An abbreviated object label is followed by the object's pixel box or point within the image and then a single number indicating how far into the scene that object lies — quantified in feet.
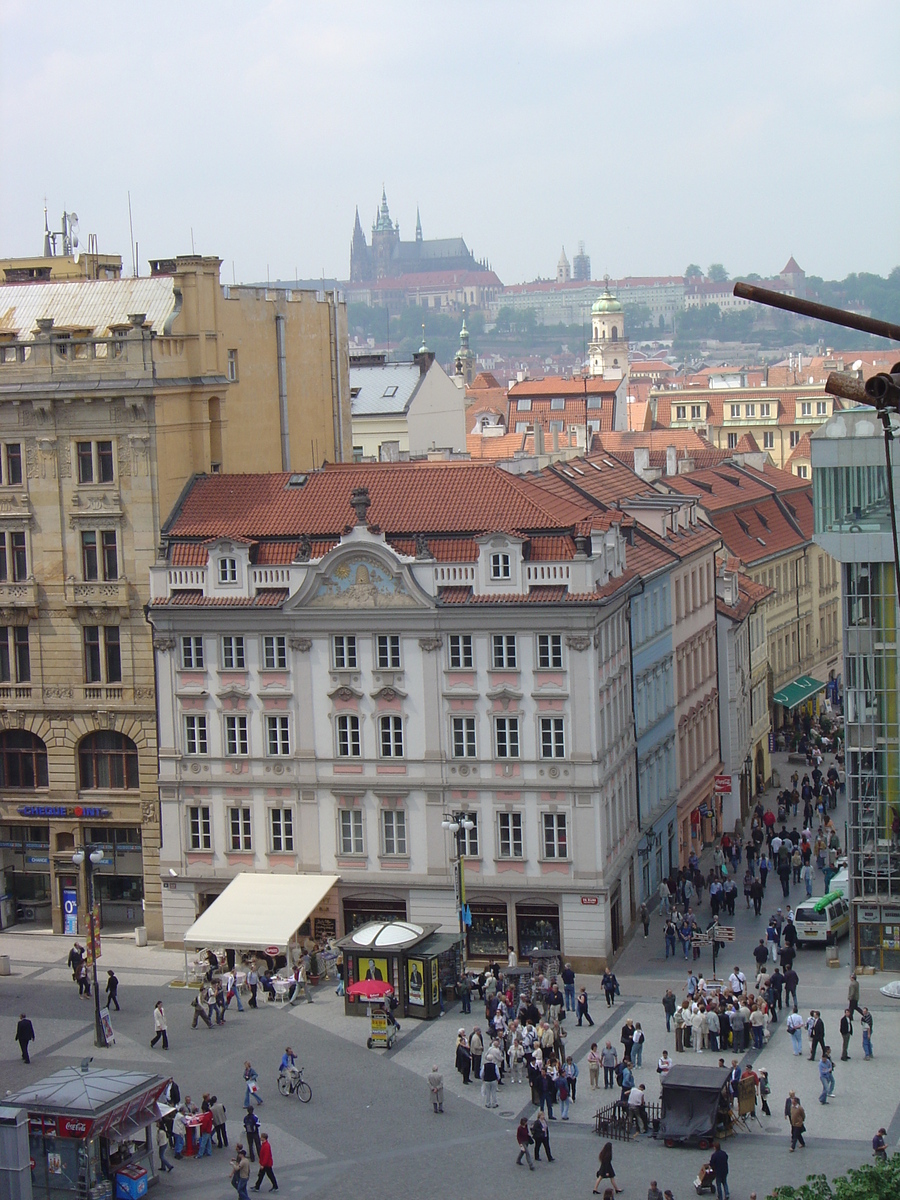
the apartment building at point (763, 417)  589.32
